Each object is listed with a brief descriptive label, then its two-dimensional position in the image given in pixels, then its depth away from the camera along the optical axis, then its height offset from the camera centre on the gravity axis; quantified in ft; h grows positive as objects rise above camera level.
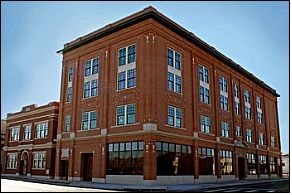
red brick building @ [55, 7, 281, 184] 73.52 +10.64
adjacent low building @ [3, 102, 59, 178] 103.13 -0.70
